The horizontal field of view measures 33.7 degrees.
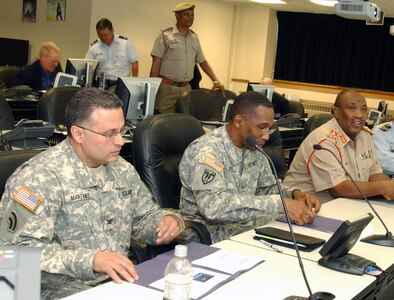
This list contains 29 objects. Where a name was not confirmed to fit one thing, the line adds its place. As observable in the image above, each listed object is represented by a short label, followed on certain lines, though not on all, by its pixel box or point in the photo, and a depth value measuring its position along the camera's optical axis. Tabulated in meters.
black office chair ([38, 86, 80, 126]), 4.72
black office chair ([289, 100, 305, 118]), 8.23
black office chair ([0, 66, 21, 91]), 7.80
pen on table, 2.45
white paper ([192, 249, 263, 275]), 2.12
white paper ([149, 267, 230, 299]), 1.90
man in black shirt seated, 7.41
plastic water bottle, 1.74
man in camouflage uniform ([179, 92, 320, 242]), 2.89
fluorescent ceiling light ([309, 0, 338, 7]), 10.44
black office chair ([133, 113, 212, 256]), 3.09
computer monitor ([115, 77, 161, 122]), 4.89
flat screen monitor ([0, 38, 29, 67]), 9.92
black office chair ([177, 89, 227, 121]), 5.84
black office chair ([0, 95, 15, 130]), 4.21
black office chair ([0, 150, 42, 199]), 2.28
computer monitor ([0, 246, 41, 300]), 0.94
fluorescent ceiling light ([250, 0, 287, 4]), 11.15
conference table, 1.87
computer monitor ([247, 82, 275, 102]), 6.43
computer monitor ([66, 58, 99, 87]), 6.83
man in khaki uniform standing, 7.69
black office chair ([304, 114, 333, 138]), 4.91
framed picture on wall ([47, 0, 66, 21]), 9.91
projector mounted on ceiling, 4.29
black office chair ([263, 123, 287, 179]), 4.12
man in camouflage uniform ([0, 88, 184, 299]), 2.06
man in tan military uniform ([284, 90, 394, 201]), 3.60
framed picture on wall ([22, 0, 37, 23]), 10.27
